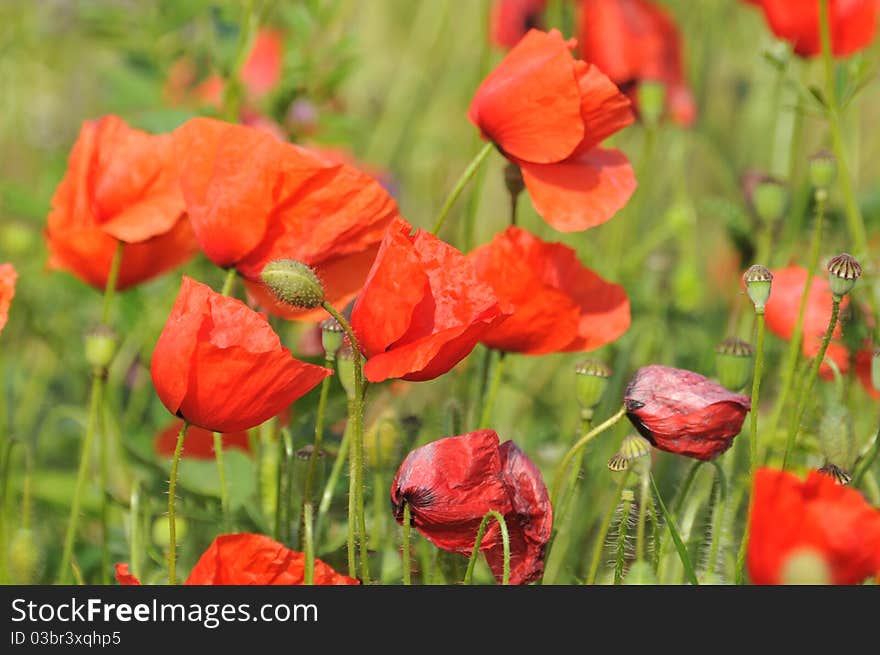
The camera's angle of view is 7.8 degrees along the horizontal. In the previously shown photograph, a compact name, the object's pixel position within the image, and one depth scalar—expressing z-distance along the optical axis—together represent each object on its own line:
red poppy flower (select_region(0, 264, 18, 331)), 2.07
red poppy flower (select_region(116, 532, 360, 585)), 2.04
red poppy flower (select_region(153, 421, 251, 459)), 2.26
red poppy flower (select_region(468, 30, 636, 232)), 2.12
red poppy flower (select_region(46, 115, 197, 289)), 2.16
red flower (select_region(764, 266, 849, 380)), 2.23
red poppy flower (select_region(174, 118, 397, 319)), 2.11
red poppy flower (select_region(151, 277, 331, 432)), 2.04
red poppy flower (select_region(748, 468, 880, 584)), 1.99
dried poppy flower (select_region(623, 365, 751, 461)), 2.06
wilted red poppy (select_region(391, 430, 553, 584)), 2.05
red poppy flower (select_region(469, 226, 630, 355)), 2.13
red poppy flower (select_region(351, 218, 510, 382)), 2.03
